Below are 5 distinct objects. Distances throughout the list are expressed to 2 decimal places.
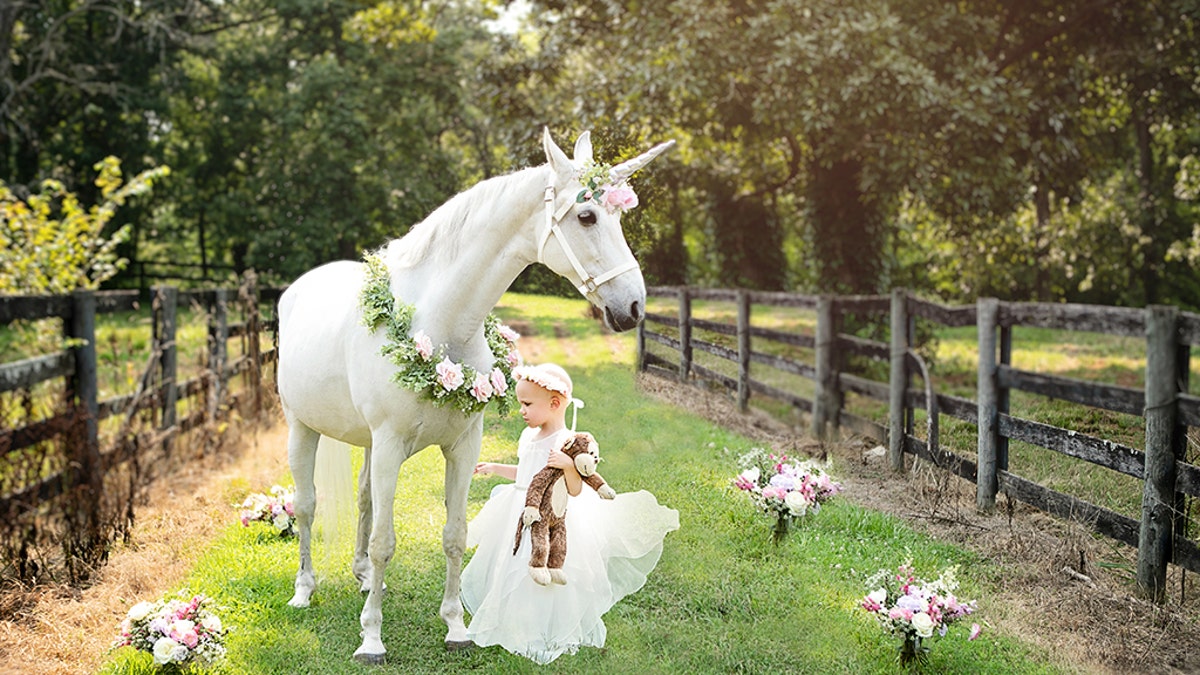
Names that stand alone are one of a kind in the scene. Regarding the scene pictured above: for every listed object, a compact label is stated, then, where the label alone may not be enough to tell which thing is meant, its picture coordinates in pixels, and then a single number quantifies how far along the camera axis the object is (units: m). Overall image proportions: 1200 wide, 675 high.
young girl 3.75
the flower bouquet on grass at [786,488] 4.48
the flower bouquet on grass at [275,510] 5.38
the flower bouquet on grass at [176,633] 3.67
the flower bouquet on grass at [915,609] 3.60
